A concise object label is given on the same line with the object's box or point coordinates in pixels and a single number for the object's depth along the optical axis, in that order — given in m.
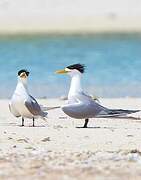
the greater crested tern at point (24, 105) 19.03
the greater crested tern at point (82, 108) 18.92
